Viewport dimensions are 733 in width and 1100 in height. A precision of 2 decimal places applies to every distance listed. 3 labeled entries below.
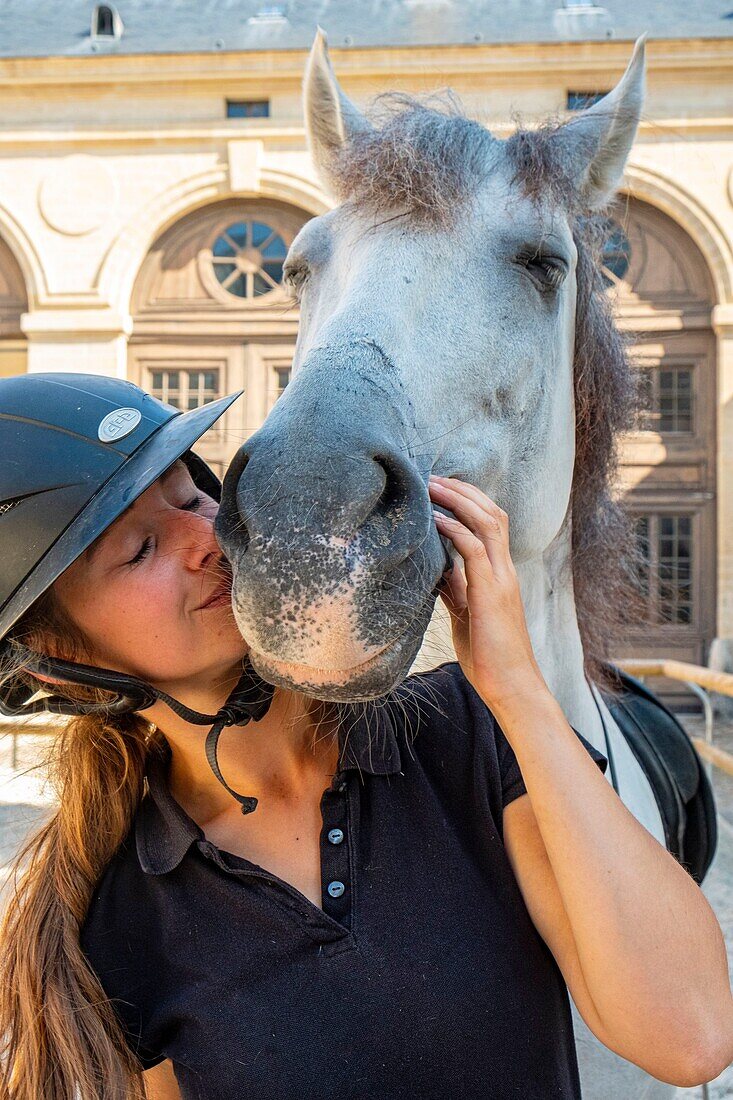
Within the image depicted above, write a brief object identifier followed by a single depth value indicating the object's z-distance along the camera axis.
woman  1.07
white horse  1.04
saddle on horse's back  2.43
